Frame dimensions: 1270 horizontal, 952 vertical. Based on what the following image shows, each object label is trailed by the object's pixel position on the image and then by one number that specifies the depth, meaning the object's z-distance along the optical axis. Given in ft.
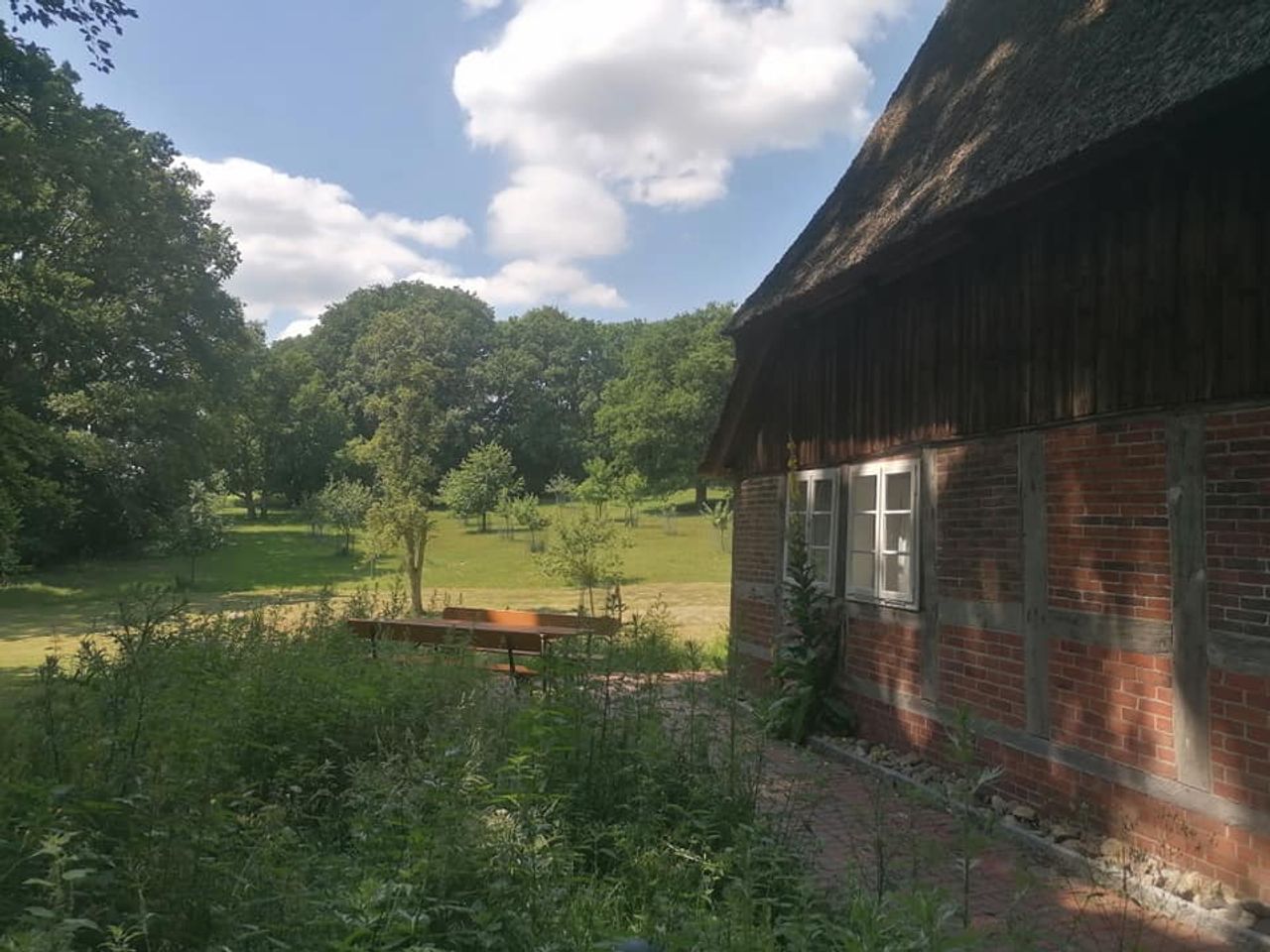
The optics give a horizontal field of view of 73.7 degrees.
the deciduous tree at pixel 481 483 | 140.36
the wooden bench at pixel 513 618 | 36.81
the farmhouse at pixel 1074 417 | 14.58
